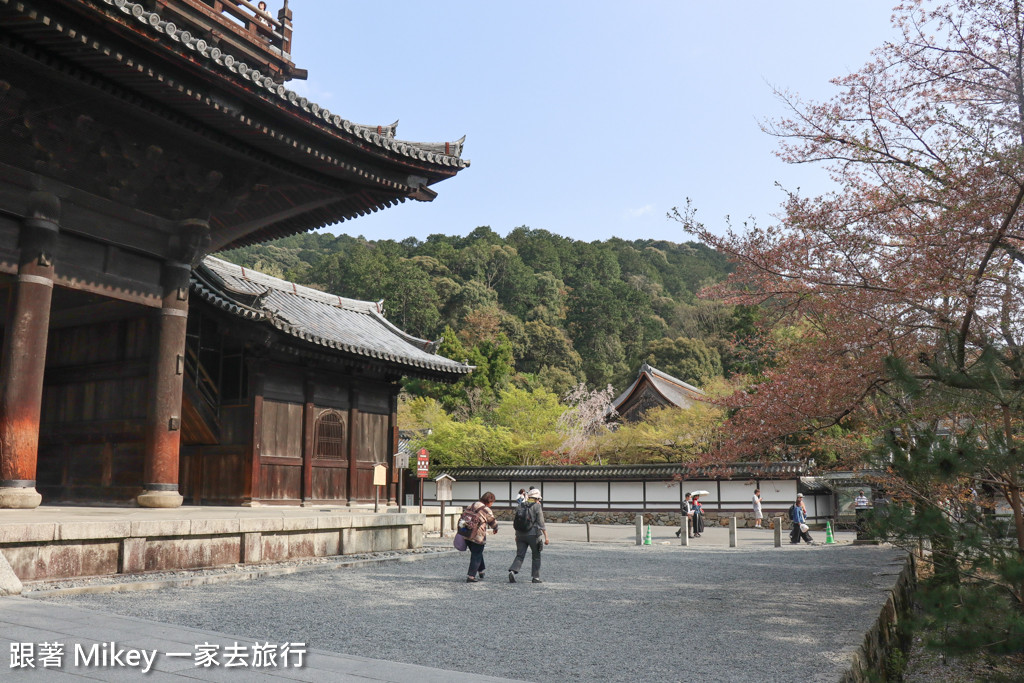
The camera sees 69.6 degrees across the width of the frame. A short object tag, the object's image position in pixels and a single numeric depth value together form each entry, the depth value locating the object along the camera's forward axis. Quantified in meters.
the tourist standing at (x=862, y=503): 22.89
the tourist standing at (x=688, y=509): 20.85
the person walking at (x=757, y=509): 26.05
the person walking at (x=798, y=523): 21.11
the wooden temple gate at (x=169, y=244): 8.81
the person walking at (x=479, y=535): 10.34
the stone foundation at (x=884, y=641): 5.67
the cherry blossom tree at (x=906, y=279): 6.88
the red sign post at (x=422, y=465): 16.23
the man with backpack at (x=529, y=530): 10.43
